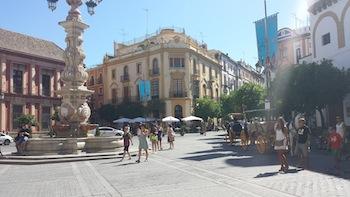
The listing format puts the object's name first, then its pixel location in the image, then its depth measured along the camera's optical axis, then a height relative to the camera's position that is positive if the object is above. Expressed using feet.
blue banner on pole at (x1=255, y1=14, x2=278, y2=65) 83.72 +17.72
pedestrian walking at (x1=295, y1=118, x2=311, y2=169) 42.25 -1.57
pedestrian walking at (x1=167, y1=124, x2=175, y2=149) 80.66 -1.55
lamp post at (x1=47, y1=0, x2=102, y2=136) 68.03 +9.54
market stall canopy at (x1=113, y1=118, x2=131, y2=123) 174.48 +4.32
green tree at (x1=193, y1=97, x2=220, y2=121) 188.23 +8.69
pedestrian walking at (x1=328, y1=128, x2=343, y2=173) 40.55 -2.11
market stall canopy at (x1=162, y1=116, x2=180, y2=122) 158.13 +3.40
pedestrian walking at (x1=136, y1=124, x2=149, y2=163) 56.49 -1.44
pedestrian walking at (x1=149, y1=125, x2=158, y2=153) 73.07 -1.69
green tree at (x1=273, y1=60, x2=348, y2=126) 78.95 +6.99
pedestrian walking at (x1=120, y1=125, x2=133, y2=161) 57.52 -1.32
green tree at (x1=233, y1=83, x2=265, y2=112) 150.71 +10.79
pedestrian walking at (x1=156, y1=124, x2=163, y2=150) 80.37 -1.28
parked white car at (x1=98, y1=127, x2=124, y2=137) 129.29 -0.13
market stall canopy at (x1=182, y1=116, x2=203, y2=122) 162.88 +3.61
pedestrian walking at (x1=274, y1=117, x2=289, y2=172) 39.99 -1.61
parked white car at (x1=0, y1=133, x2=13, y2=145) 117.35 -1.35
